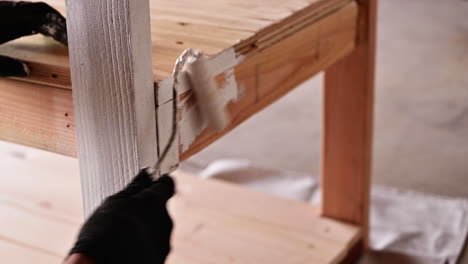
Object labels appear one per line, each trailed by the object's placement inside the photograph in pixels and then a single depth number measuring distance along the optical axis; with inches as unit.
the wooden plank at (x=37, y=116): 25.4
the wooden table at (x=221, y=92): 23.0
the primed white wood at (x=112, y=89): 22.0
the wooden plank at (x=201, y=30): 25.5
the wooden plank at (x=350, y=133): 46.2
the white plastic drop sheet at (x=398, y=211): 52.7
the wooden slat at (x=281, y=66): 28.5
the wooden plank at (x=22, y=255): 43.7
